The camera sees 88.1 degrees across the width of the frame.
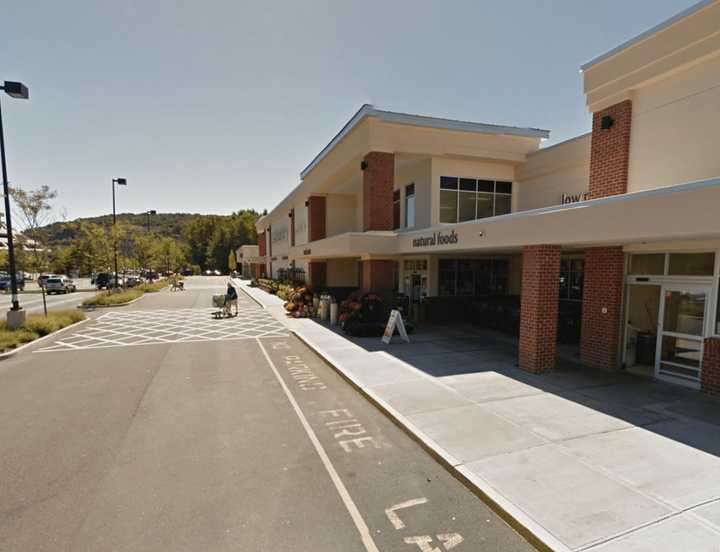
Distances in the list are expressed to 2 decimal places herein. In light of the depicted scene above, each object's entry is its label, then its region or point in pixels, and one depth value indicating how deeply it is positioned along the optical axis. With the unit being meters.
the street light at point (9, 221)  11.91
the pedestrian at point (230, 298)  20.25
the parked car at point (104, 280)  35.68
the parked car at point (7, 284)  38.35
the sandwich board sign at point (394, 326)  12.59
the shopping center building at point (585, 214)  7.86
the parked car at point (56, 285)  34.06
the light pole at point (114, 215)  24.30
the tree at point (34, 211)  18.22
